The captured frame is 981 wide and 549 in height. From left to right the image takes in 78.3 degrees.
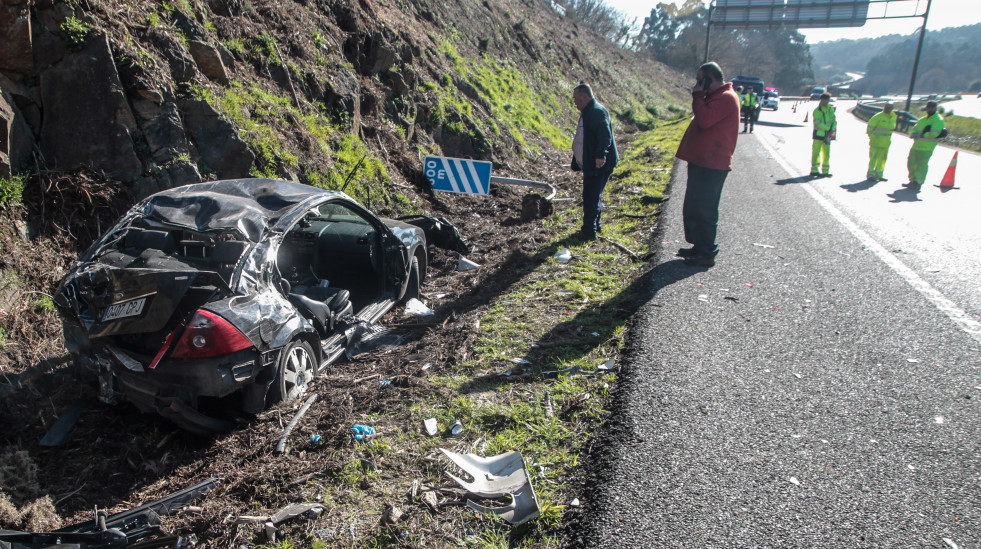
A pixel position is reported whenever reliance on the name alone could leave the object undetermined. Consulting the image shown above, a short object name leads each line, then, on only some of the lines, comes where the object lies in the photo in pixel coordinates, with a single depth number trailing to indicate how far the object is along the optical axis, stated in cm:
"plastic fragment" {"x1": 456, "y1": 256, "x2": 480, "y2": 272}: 770
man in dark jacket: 770
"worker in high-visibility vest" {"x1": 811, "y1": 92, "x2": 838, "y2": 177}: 1334
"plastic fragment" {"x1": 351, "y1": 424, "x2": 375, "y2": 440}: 367
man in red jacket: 641
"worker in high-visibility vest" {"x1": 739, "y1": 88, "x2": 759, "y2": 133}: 2508
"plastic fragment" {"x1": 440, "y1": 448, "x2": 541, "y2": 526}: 289
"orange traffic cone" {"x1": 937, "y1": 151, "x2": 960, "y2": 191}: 1217
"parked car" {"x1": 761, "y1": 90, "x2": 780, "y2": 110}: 4331
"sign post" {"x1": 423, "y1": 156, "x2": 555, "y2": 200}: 825
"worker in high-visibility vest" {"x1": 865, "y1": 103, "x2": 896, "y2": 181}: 1277
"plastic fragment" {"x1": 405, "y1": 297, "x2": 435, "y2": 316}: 623
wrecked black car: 356
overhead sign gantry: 3431
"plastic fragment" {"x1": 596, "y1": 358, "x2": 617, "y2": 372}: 434
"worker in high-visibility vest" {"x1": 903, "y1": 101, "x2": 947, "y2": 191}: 1211
